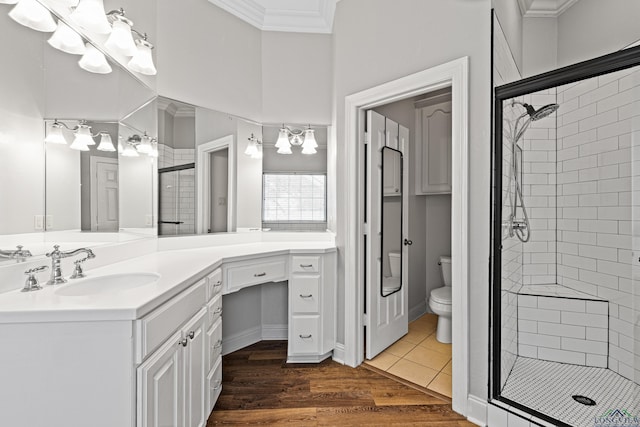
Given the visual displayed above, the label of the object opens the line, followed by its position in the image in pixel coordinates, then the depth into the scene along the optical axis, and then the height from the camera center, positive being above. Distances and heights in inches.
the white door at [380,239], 97.0 -9.0
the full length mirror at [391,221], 104.5 -3.2
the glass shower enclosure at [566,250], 69.8 -10.6
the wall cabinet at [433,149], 134.0 +27.2
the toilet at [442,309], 108.0 -33.5
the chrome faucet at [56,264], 52.6 -9.0
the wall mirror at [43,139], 49.5 +11.9
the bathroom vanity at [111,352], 39.4 -19.4
